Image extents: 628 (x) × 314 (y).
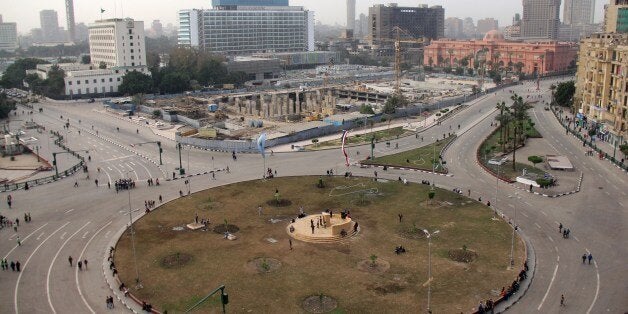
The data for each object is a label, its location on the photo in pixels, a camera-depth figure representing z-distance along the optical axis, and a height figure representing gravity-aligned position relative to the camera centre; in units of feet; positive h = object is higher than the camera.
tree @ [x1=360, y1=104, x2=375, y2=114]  422.65 -41.96
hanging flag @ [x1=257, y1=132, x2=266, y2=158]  250.59 -39.45
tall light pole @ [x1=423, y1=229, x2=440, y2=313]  135.68 -61.48
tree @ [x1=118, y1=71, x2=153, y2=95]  534.78 -26.14
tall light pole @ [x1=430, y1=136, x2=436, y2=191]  242.78 -54.87
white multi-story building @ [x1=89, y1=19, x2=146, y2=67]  592.60 +16.68
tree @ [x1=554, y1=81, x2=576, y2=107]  452.35 -32.93
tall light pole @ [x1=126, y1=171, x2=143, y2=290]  150.73 -61.87
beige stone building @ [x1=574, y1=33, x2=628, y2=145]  321.73 -19.89
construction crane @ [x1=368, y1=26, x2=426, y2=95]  532.73 -7.20
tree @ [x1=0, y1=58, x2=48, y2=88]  606.55 -13.54
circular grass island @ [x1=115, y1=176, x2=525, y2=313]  143.54 -61.53
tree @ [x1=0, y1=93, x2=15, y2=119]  423.64 -38.15
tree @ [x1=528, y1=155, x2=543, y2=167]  265.34 -50.98
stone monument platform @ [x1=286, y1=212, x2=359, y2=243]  182.60 -59.36
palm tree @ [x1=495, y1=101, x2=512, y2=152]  293.84 -36.02
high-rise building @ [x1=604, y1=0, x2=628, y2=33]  559.79 +38.31
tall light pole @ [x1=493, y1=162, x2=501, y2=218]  204.24 -59.00
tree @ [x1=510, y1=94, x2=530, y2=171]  279.69 -28.19
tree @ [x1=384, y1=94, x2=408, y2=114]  428.56 -39.29
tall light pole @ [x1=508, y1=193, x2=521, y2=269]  160.40 -59.84
